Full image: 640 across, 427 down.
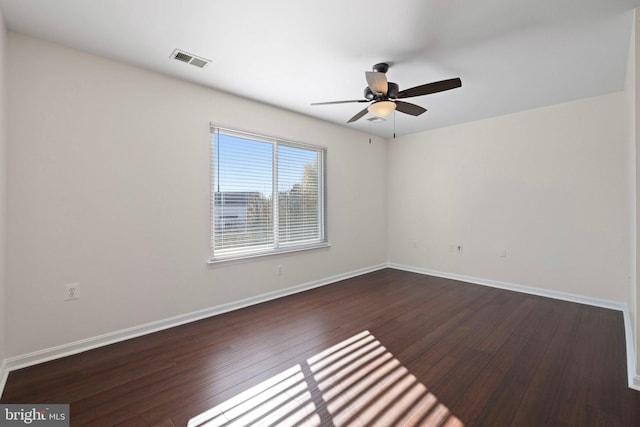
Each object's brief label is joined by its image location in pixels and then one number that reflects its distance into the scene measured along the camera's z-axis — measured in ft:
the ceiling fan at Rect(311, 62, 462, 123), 7.72
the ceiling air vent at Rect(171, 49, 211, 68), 8.02
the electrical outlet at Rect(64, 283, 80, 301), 7.61
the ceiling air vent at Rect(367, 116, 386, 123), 13.86
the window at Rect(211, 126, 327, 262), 10.78
